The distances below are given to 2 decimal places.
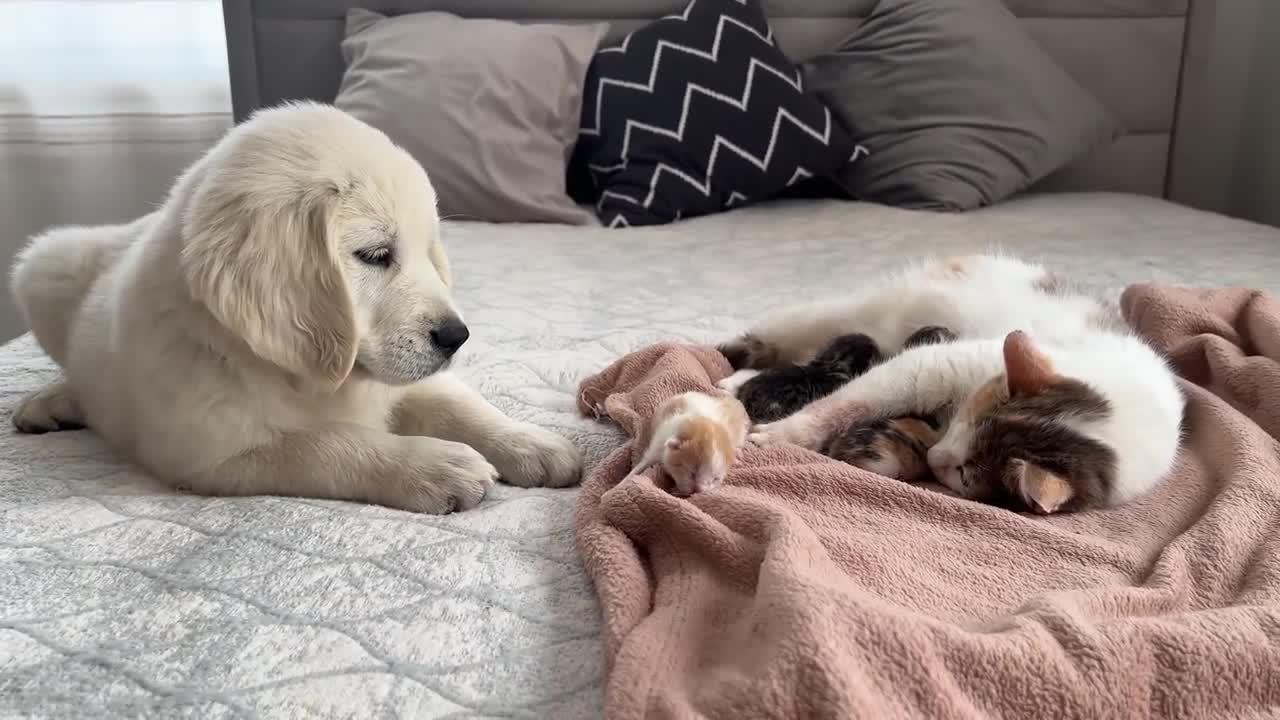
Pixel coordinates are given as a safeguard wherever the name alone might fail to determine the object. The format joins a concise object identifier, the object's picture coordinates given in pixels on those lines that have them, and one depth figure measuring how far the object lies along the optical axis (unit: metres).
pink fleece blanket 0.64
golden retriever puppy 1.01
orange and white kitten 0.95
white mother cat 1.00
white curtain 2.59
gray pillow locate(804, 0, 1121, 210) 2.75
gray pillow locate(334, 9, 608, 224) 2.44
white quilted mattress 0.70
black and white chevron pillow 2.57
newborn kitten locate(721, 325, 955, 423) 1.19
